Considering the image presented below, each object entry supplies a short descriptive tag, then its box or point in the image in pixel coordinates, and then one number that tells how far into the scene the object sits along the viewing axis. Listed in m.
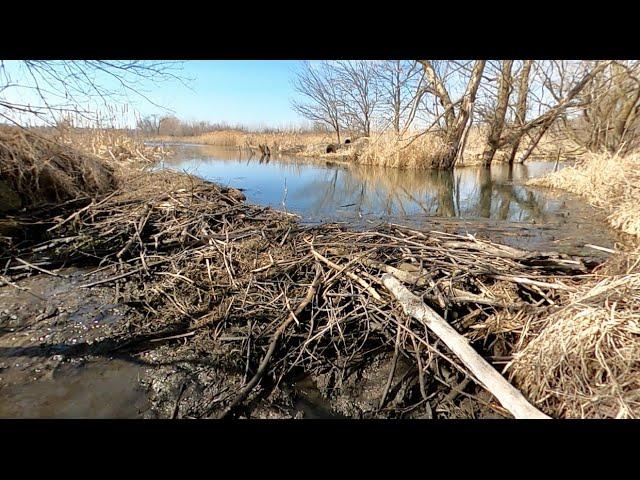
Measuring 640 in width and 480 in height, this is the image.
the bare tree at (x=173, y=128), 54.48
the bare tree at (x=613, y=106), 12.81
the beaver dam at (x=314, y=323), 2.38
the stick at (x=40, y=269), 4.23
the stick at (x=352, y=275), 3.30
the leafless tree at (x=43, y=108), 4.11
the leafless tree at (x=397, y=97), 11.40
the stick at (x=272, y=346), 2.44
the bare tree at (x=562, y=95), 13.53
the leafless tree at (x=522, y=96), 16.41
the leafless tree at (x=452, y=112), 14.60
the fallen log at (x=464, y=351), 2.02
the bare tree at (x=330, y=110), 31.59
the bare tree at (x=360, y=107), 29.20
